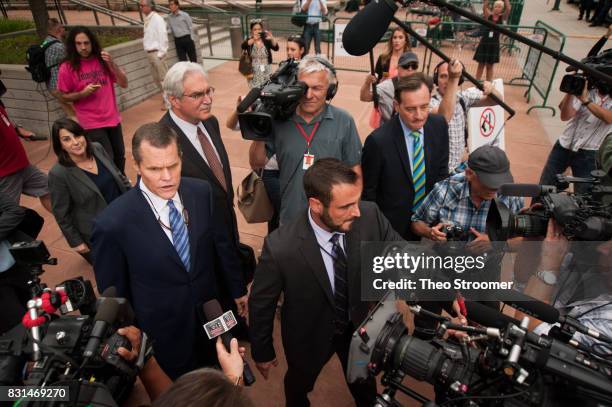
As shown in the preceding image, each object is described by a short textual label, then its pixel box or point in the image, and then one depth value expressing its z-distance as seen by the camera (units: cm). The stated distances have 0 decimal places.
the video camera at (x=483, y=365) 139
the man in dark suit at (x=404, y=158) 282
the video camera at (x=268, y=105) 255
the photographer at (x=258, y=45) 627
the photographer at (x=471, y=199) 234
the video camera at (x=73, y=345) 135
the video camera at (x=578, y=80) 243
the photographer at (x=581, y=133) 346
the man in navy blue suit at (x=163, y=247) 214
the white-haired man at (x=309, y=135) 274
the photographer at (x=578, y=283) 179
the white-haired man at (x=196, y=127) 277
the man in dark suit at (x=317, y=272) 196
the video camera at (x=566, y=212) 176
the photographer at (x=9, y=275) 256
